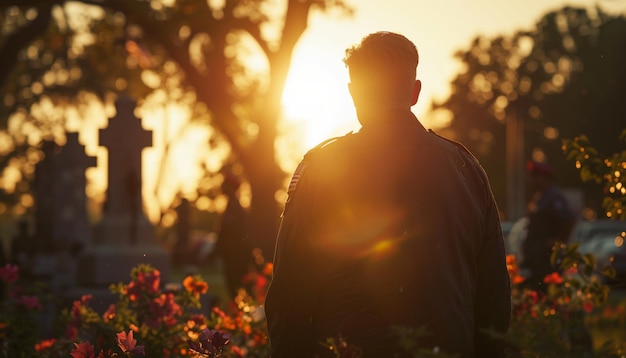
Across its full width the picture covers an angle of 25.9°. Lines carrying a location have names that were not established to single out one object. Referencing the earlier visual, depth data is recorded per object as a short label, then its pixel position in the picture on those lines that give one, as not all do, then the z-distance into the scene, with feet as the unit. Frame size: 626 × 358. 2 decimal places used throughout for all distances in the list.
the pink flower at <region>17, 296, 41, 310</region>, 26.43
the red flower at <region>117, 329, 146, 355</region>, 16.62
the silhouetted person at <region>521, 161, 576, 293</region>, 38.47
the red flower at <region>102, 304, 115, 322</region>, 23.57
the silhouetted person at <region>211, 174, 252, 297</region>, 49.73
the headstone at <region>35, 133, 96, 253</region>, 104.47
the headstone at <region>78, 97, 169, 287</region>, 49.80
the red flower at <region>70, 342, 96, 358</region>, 16.65
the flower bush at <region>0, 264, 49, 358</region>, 24.79
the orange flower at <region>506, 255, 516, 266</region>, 28.14
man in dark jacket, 12.55
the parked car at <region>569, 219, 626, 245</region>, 136.36
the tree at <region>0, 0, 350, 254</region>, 65.21
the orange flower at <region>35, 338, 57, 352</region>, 23.32
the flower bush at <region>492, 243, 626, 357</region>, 13.71
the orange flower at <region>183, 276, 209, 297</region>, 25.26
